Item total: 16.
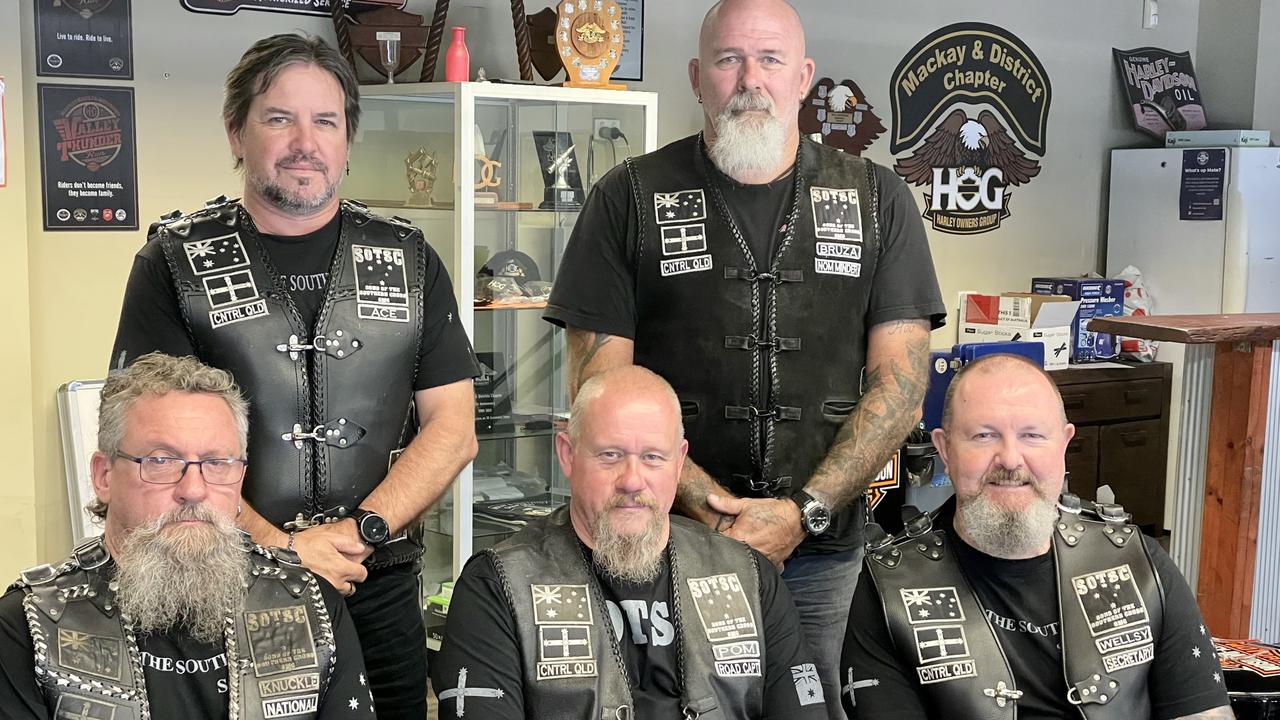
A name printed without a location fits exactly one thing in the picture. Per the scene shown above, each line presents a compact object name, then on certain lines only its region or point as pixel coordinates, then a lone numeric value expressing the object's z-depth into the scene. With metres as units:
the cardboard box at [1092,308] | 6.82
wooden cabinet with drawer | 6.59
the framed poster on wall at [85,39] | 4.21
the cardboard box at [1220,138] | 6.85
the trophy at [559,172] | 5.01
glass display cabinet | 4.76
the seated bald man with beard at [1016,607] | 2.38
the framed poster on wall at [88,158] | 4.25
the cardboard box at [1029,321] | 6.50
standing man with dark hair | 2.63
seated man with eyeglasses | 2.08
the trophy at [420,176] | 4.80
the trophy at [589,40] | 4.95
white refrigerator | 6.82
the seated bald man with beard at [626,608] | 2.30
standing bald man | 2.82
